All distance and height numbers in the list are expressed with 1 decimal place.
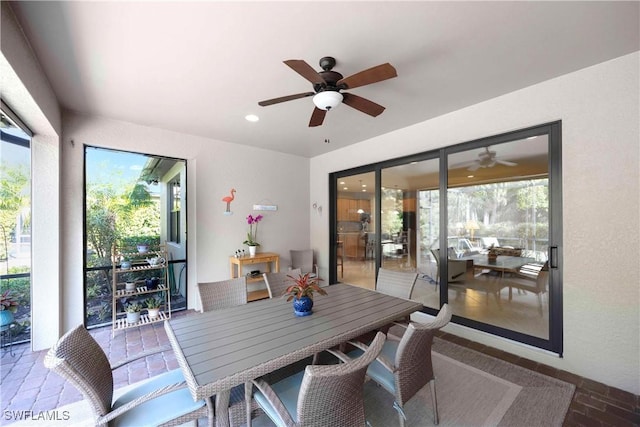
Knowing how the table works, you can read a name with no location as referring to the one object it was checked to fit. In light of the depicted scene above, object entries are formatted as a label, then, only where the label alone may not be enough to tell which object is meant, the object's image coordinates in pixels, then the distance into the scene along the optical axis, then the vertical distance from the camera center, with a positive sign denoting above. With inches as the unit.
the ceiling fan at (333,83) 71.2 +39.5
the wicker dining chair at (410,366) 60.1 -37.8
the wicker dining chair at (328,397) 43.9 -34.6
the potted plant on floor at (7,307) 102.9 -37.5
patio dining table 52.6 -31.9
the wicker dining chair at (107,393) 48.1 -37.0
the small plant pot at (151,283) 141.3 -37.9
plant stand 132.0 -36.8
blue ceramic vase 80.8 -29.1
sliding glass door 104.6 -8.2
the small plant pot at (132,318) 131.8 -53.0
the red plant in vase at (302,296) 81.0 -26.4
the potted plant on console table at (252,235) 178.2 -15.1
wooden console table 166.9 -34.2
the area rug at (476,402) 73.9 -59.7
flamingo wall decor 170.2 +9.5
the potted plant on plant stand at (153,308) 137.1 -50.0
